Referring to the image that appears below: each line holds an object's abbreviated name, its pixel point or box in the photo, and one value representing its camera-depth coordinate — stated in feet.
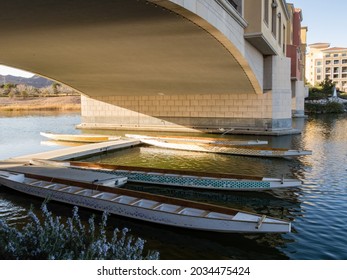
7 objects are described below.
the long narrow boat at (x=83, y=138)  102.94
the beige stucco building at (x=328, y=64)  394.73
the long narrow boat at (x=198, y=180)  47.57
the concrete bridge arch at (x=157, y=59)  52.13
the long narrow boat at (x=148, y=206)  32.12
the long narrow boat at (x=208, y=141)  86.58
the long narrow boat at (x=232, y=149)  73.26
